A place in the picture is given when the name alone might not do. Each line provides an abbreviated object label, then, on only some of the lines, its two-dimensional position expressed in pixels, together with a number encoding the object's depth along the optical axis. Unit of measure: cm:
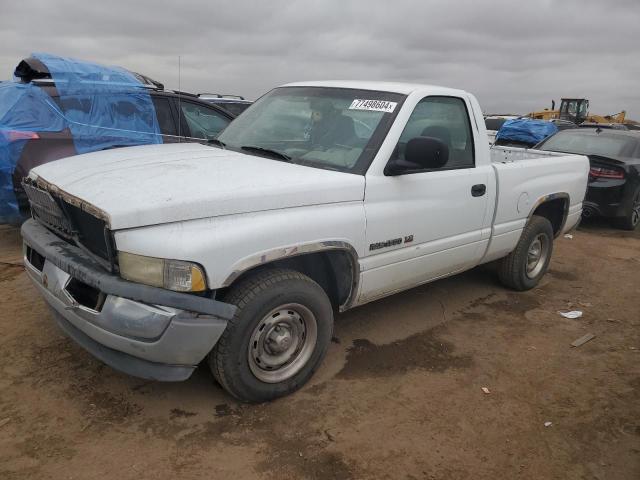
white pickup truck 257
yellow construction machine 2983
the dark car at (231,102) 999
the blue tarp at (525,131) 1473
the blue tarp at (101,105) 575
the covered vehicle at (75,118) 519
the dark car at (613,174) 839
